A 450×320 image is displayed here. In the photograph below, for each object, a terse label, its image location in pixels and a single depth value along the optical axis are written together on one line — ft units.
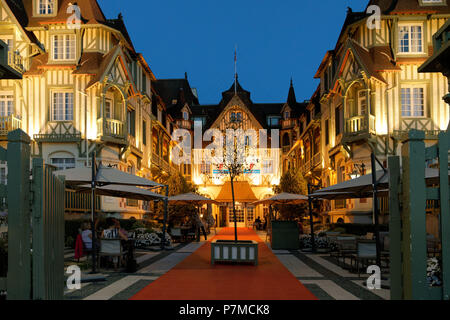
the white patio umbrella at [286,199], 67.41
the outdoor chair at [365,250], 37.11
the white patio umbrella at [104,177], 39.27
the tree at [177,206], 93.56
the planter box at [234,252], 44.47
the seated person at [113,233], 43.70
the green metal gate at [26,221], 15.92
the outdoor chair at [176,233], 77.46
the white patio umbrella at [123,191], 46.19
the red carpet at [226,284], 28.27
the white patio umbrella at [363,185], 32.86
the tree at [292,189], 91.66
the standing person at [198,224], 83.27
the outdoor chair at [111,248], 40.63
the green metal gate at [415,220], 14.66
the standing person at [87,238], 44.45
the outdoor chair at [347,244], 43.70
